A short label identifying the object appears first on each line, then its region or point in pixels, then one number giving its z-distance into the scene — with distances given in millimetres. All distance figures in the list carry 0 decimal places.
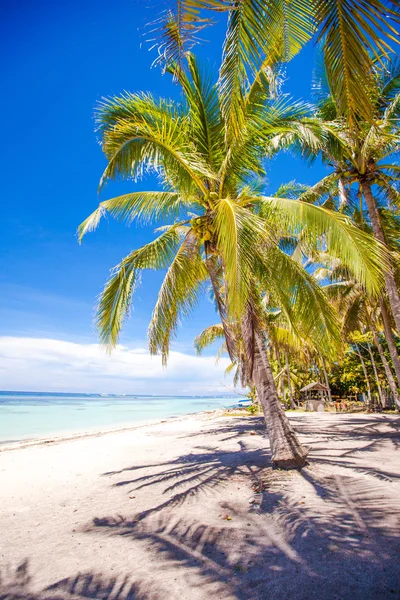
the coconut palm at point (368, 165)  7711
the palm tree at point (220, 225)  4656
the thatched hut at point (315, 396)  20881
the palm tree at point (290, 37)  2061
